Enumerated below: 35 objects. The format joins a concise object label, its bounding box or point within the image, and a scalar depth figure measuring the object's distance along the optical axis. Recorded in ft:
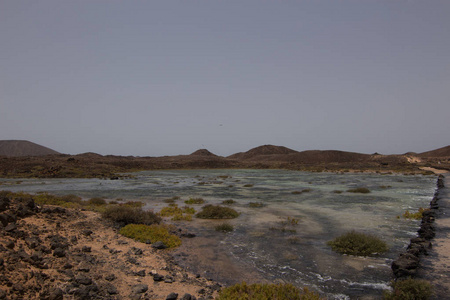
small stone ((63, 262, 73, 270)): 26.80
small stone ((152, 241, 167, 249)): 40.73
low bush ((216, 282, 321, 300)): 22.43
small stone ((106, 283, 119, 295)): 24.75
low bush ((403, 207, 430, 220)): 61.62
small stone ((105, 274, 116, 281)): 27.24
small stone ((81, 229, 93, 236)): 40.19
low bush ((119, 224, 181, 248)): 43.06
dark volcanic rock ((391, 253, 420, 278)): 31.40
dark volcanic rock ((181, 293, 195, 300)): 24.26
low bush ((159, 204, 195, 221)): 62.84
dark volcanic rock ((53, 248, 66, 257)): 28.78
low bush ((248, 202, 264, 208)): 79.80
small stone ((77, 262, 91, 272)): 27.66
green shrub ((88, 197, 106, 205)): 79.25
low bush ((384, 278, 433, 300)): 25.13
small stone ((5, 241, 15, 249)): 26.13
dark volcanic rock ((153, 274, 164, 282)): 28.89
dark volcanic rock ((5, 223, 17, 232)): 29.25
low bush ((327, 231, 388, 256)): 39.60
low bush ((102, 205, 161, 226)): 51.83
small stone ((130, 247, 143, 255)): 36.50
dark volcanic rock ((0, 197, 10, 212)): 36.03
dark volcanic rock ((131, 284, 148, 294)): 25.63
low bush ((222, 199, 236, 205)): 85.65
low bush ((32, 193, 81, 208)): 63.10
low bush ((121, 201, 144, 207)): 79.18
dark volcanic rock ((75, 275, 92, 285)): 24.72
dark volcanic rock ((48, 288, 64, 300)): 21.17
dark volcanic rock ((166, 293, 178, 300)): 24.38
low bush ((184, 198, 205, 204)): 86.48
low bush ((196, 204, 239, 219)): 64.69
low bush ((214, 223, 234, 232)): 52.70
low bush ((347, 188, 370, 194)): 108.78
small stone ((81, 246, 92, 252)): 33.41
